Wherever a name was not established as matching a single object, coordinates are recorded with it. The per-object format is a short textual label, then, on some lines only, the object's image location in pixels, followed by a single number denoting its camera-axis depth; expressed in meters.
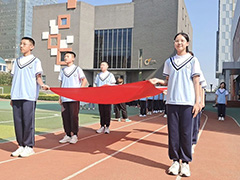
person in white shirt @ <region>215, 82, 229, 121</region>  11.73
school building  34.56
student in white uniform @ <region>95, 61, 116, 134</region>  6.98
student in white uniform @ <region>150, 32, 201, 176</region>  3.61
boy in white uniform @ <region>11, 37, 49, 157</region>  4.39
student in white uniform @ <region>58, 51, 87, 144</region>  5.53
